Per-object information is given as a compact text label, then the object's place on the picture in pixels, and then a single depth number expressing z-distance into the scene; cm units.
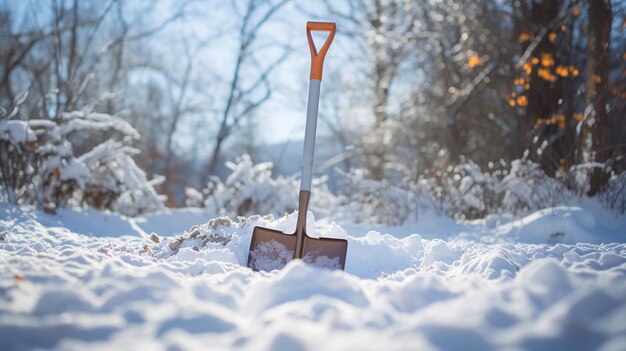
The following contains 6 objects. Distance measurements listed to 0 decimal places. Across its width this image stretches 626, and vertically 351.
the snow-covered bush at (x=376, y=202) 579
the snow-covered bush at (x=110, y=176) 543
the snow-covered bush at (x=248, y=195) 671
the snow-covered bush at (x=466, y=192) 550
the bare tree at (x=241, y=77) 1181
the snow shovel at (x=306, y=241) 240
